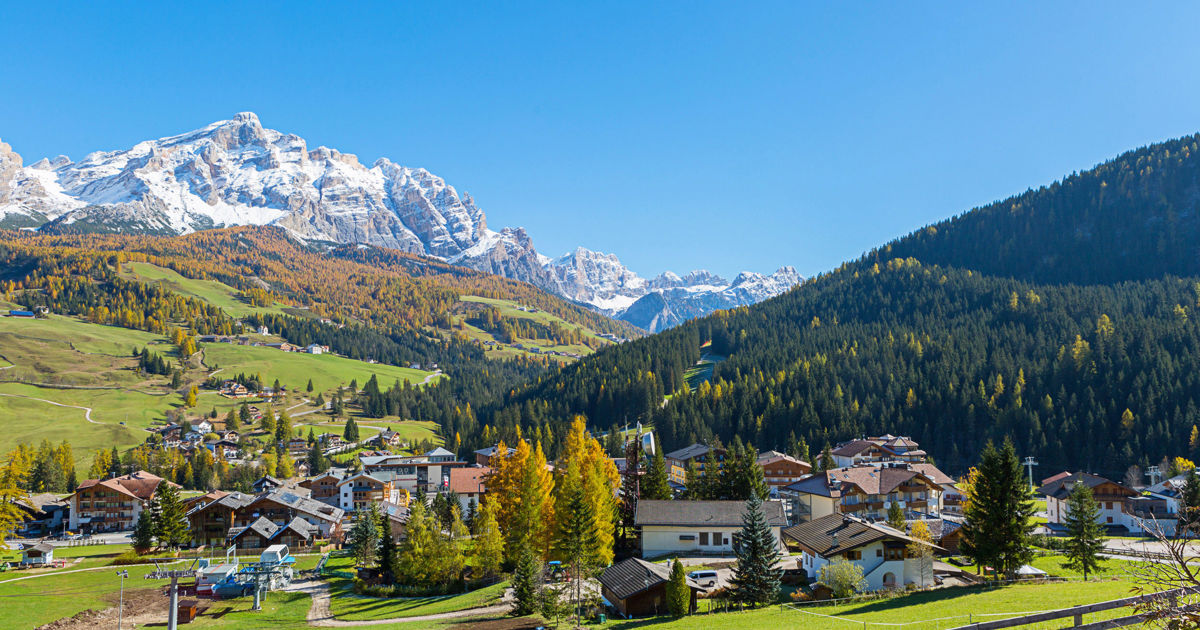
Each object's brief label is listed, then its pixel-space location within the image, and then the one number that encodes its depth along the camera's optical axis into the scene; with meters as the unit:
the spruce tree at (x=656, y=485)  74.38
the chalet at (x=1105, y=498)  84.56
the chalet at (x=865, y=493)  81.62
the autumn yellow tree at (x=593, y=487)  57.03
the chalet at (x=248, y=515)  94.31
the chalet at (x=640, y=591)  45.56
